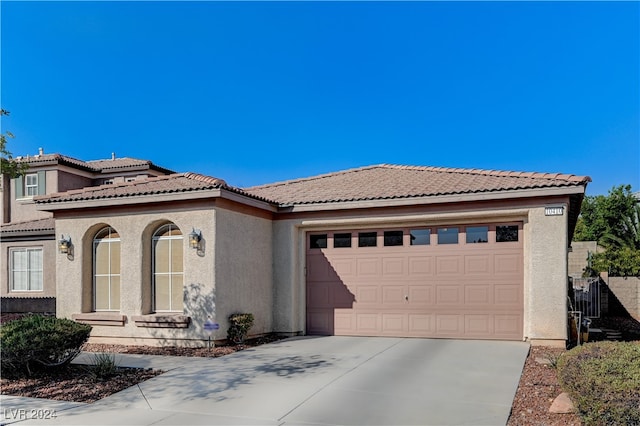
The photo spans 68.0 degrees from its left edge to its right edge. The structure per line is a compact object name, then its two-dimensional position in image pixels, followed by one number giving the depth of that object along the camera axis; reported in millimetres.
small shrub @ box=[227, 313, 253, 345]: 10984
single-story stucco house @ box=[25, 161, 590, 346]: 10789
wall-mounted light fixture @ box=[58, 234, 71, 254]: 12148
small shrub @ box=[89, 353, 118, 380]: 7862
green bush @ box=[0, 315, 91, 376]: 7613
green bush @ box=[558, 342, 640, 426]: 4504
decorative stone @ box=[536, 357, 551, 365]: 8710
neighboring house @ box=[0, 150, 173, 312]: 19078
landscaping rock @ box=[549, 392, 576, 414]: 5738
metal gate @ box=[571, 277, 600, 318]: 17891
